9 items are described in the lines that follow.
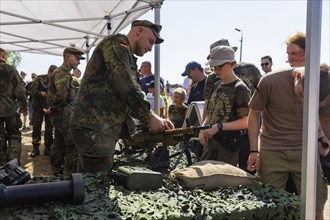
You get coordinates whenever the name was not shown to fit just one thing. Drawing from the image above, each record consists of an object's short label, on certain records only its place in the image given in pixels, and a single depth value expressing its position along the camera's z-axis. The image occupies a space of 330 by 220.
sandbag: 1.64
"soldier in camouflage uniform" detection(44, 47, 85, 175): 4.48
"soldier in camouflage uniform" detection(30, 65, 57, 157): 6.48
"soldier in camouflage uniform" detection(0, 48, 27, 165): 4.63
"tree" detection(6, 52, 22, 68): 25.18
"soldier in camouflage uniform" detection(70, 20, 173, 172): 2.06
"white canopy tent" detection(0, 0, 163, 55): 5.20
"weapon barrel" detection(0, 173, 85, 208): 1.21
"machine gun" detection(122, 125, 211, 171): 2.13
